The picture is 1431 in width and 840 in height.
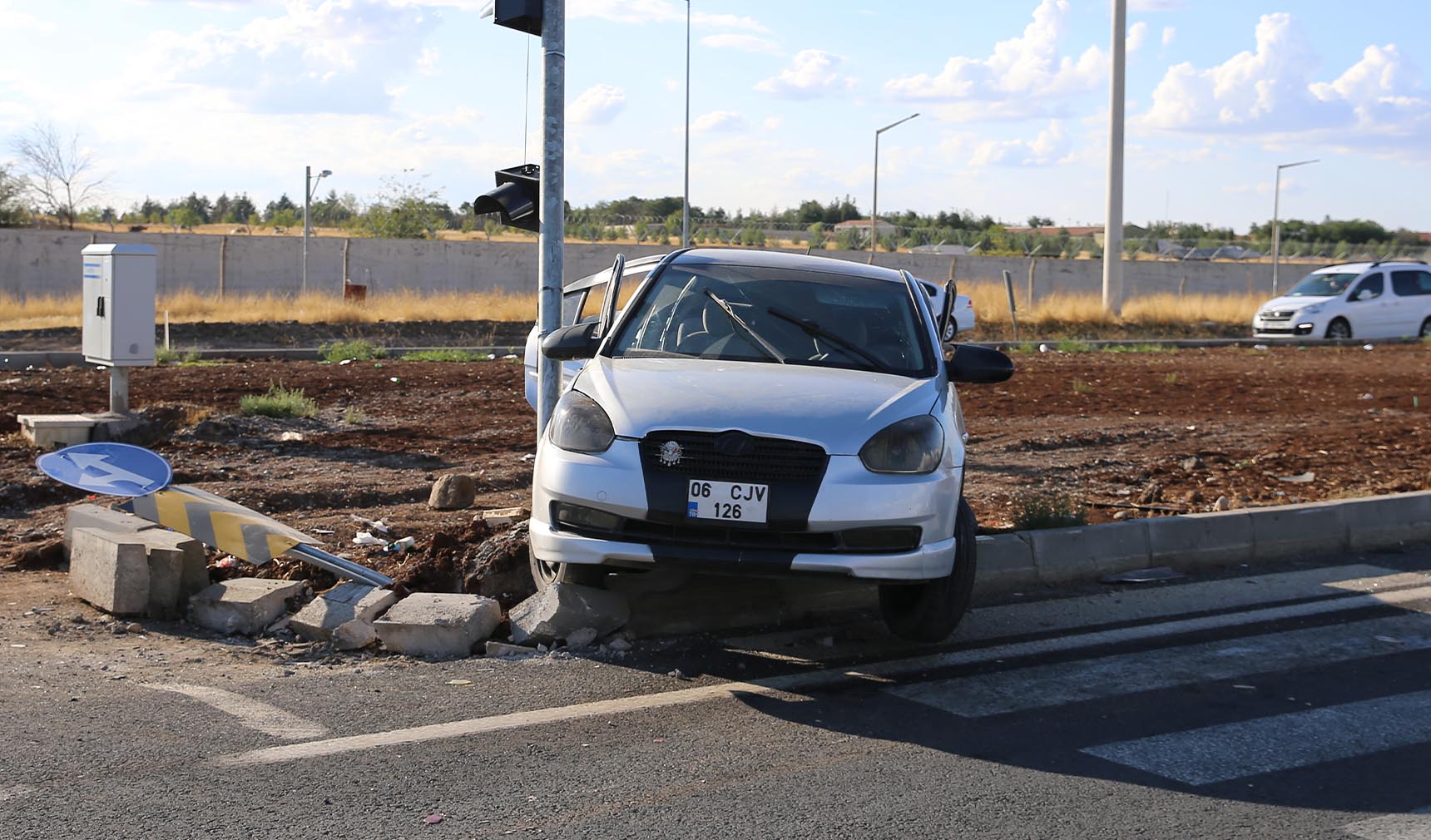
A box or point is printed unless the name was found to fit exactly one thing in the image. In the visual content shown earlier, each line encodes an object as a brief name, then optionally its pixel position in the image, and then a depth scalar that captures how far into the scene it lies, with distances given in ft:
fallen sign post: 22.54
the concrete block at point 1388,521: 29.78
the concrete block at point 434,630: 20.11
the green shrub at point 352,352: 72.95
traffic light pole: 24.81
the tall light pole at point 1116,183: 116.78
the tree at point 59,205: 191.31
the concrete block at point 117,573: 21.27
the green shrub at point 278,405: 43.19
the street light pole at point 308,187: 153.03
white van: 98.94
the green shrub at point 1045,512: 27.14
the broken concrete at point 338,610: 20.59
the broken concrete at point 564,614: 20.61
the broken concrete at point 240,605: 21.06
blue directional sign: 22.82
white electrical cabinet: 38.01
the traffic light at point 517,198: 25.95
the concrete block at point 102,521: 23.32
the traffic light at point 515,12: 24.39
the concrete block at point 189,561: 21.84
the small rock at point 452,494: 30.45
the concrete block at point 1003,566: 25.02
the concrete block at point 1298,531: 28.53
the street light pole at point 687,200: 134.51
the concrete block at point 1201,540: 27.40
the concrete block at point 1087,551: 25.86
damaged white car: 18.47
